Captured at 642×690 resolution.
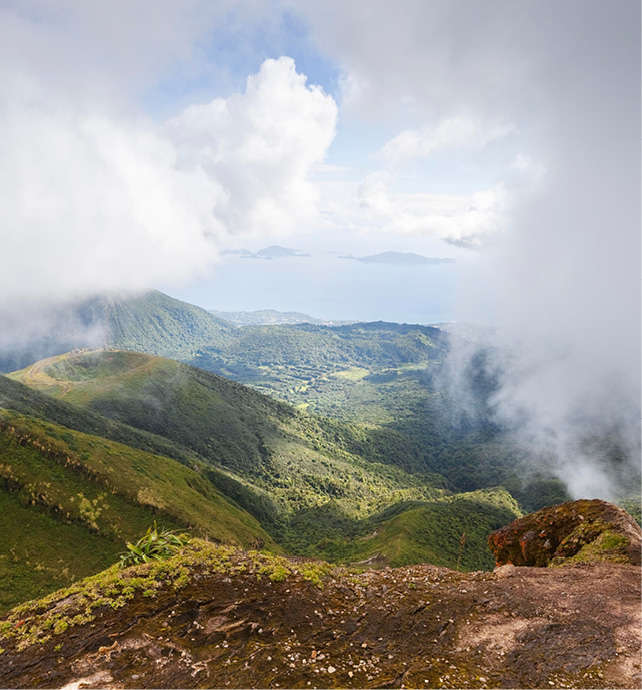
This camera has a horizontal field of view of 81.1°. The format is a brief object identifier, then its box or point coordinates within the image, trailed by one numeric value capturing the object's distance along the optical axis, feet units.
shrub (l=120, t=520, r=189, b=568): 46.01
